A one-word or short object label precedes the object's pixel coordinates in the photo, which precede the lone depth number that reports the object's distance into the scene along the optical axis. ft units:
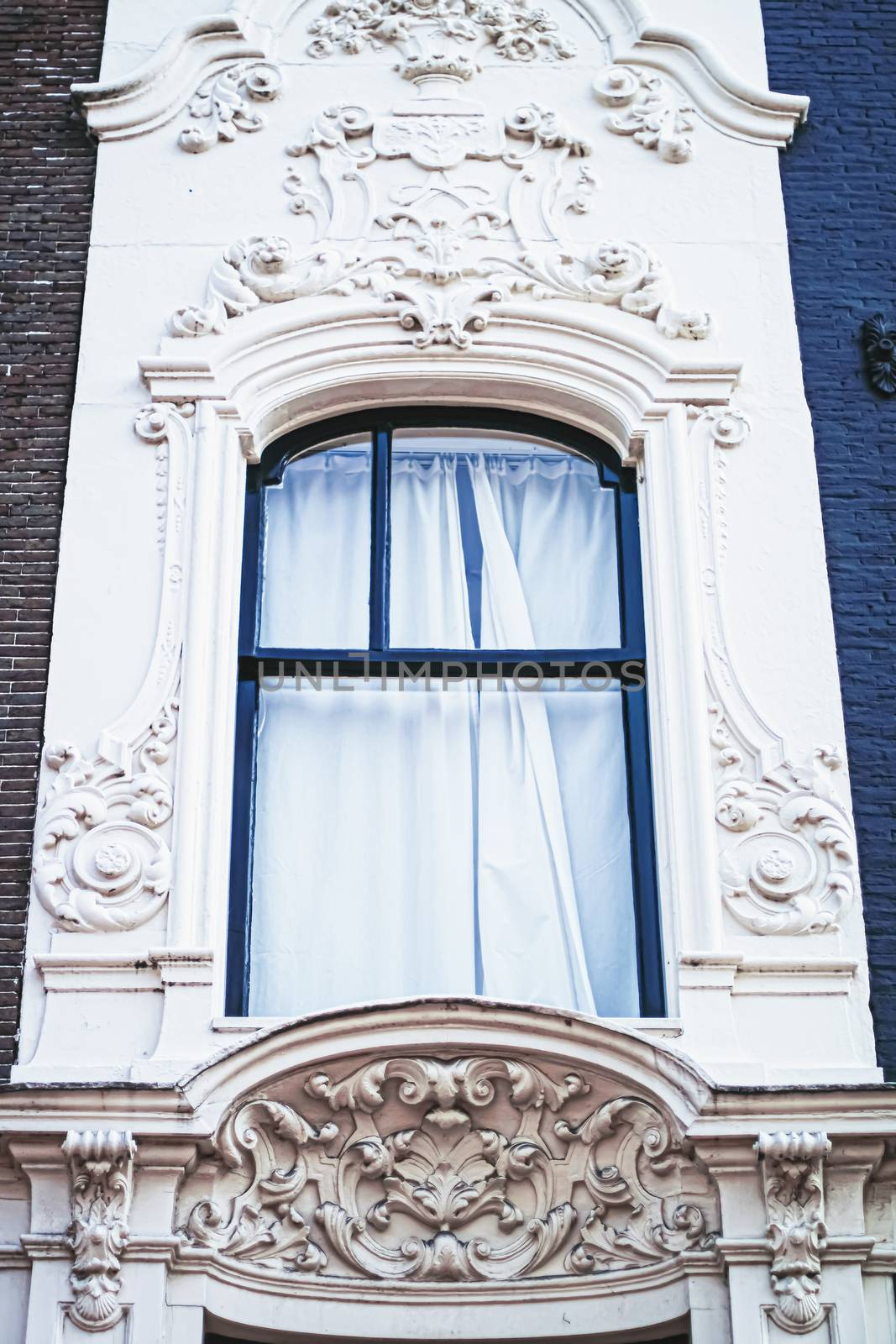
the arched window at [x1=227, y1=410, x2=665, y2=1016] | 27.37
